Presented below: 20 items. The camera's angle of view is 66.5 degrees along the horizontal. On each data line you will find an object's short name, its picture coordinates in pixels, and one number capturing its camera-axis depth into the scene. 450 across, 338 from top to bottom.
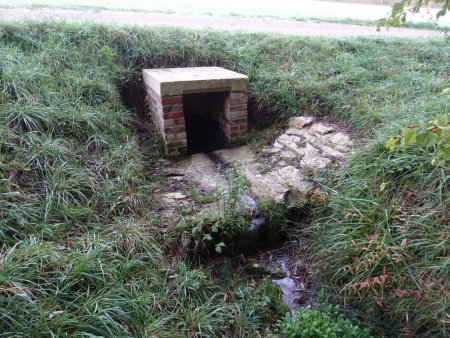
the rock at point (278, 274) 2.65
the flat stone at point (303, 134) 3.78
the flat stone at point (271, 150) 3.83
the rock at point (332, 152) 3.37
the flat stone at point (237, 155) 3.77
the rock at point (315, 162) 3.30
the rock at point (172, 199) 2.92
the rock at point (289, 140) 3.82
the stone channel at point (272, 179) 2.71
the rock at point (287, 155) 3.64
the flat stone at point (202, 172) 3.28
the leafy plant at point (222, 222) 2.60
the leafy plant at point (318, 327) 1.94
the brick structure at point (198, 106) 3.56
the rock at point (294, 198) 3.00
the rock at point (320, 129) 3.77
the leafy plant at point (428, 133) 1.21
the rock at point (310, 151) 3.54
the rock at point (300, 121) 4.00
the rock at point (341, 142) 3.43
